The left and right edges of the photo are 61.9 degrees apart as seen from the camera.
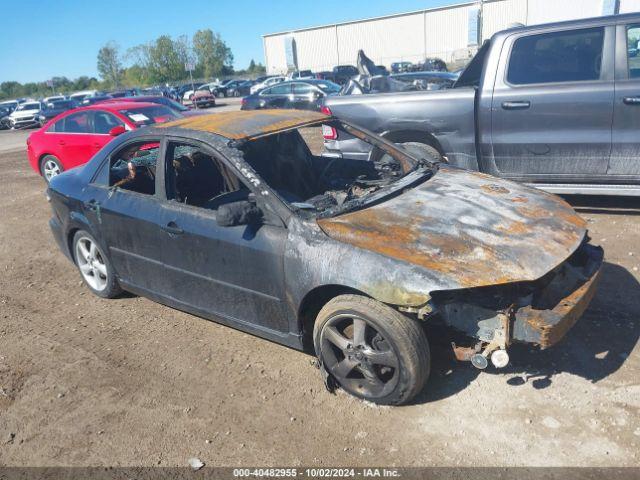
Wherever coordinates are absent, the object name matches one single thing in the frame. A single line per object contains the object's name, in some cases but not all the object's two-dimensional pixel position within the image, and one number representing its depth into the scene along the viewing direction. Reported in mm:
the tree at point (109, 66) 84125
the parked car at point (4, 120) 31628
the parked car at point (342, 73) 34875
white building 44375
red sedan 9484
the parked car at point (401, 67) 32438
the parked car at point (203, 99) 34312
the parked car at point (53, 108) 26938
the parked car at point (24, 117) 30203
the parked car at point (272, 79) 38156
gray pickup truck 5254
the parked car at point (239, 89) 44184
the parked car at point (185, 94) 38225
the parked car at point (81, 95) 42219
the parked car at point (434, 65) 29925
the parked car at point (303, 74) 44081
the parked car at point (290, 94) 18219
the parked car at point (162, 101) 11363
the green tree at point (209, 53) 88812
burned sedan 2891
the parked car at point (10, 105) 35447
